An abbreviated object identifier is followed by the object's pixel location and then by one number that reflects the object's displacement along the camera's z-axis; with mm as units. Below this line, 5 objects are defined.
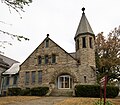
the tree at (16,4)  8398
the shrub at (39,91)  28484
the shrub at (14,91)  30578
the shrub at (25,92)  29752
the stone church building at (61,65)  29234
